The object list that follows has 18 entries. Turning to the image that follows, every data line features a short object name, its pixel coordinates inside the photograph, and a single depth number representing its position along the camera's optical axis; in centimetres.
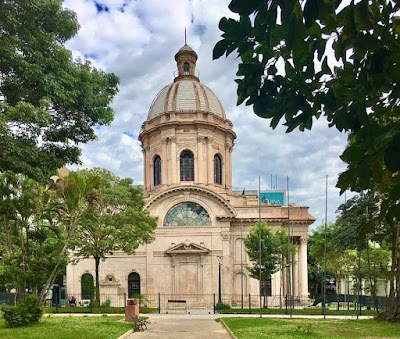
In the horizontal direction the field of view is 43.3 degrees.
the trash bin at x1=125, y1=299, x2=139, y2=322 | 2380
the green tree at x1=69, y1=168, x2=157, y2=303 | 3409
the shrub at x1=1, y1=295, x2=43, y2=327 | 1970
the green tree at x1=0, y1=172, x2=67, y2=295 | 2253
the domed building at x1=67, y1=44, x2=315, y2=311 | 4353
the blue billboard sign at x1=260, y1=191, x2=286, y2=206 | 6438
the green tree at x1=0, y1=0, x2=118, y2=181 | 1229
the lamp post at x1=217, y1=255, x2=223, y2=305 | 4219
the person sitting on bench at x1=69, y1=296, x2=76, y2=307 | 4187
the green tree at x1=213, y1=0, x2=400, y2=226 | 261
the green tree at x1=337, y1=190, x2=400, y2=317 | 2381
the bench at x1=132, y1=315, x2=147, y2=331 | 2027
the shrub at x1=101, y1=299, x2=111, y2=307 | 3876
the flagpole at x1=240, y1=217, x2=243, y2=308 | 4358
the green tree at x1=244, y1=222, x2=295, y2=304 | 3666
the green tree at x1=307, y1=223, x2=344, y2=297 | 5053
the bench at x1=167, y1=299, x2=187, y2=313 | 3723
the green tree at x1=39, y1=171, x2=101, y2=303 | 2095
